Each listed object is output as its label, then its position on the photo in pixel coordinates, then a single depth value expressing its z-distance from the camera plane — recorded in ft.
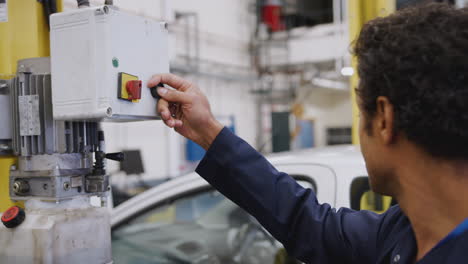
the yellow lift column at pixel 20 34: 3.92
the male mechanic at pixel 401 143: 2.68
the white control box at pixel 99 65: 3.20
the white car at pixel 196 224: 6.64
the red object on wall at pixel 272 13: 26.55
